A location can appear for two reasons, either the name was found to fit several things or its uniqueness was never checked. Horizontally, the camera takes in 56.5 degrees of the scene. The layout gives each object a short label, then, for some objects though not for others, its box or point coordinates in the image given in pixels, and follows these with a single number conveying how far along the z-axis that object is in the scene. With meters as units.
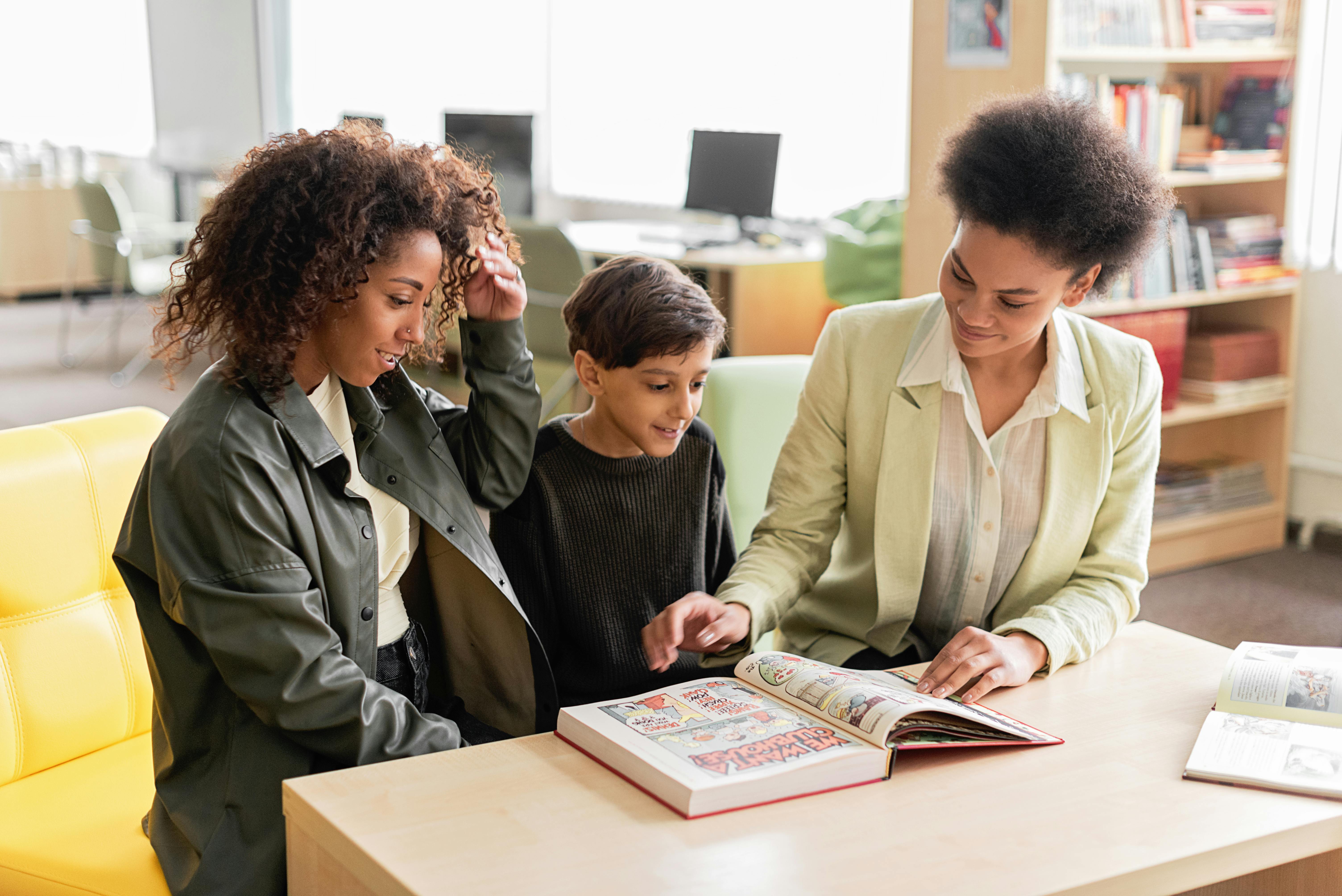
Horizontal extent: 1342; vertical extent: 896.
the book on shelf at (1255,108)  3.68
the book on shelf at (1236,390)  3.76
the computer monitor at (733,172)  4.60
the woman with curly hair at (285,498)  1.19
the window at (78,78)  8.20
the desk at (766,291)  4.28
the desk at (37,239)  8.26
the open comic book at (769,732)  1.07
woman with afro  1.44
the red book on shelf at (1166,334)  3.55
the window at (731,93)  4.97
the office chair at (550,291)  4.11
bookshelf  3.29
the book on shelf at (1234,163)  3.58
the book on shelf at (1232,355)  3.79
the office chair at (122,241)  5.79
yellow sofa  1.41
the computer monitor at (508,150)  5.29
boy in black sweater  1.58
